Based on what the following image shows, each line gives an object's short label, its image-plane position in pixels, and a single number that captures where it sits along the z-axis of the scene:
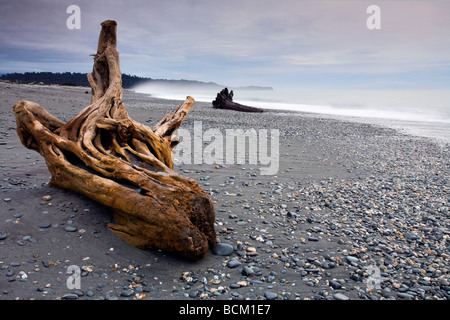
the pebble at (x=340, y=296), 3.60
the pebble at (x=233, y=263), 4.19
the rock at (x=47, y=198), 5.10
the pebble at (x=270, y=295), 3.58
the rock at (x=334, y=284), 3.80
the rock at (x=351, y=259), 4.39
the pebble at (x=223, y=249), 4.48
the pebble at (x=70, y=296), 3.34
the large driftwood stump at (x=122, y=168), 4.13
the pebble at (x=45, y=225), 4.48
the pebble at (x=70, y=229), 4.46
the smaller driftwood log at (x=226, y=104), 27.14
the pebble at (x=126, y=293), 3.46
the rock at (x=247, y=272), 4.02
